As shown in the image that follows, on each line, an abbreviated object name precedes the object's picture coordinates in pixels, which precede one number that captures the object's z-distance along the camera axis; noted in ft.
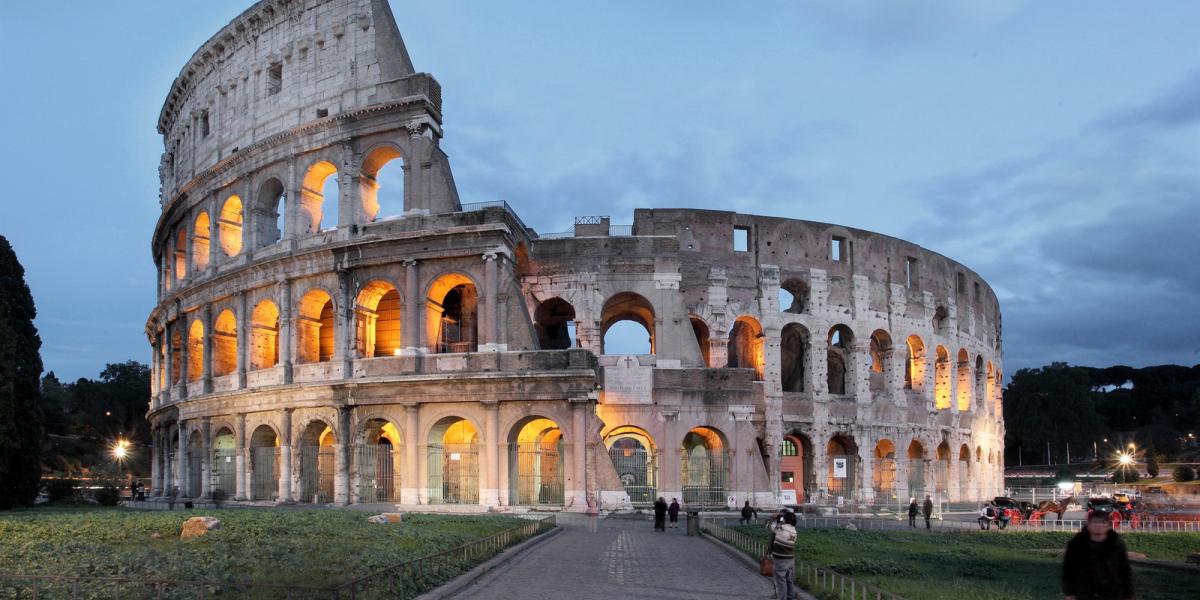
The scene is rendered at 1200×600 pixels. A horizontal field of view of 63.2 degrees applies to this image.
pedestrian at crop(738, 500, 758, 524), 84.33
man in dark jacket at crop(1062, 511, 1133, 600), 23.17
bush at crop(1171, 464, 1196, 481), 192.34
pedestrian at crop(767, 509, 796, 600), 38.45
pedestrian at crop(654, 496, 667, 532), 81.20
